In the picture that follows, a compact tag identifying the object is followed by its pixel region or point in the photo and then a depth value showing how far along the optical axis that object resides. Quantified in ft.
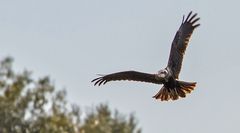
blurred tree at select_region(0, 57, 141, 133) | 215.31
